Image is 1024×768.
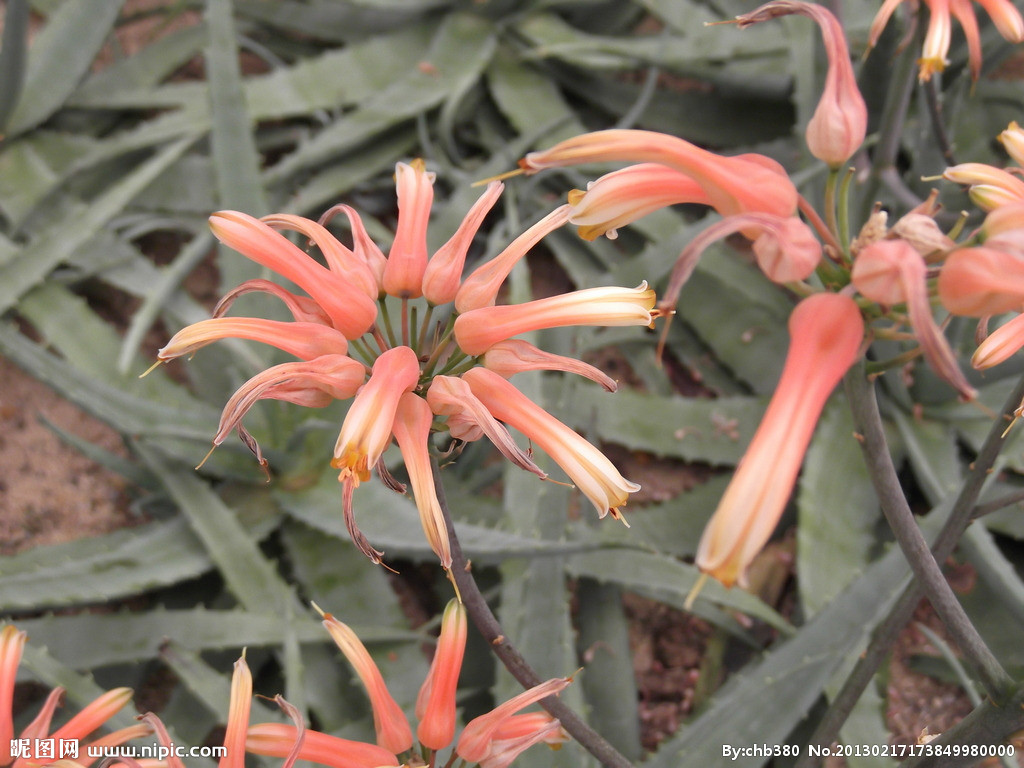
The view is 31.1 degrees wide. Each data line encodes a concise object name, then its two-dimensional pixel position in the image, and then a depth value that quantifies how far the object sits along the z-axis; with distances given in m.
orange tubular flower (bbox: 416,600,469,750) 0.33
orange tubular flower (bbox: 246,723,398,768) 0.33
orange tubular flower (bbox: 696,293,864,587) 0.27
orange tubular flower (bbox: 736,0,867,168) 0.30
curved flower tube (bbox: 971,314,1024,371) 0.30
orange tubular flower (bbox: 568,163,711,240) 0.30
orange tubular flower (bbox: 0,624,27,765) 0.34
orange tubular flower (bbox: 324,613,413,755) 0.33
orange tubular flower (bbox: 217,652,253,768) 0.33
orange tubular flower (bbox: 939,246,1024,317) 0.28
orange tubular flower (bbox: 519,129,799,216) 0.29
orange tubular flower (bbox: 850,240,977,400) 0.27
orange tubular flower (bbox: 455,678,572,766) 0.32
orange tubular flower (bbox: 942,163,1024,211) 0.30
